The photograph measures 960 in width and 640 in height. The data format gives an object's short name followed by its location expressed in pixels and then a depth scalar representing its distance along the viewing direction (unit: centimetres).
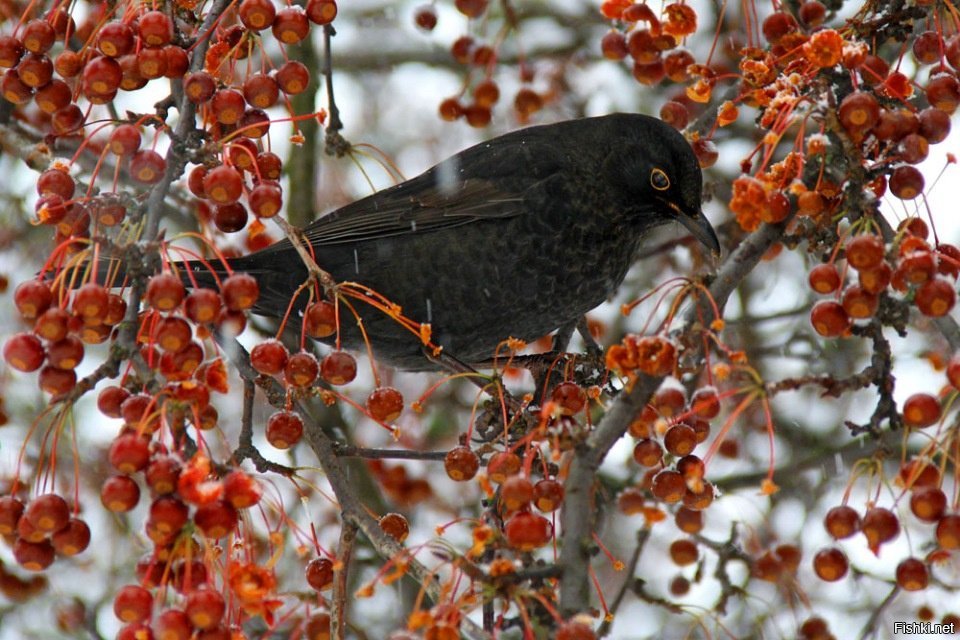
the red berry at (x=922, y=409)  444
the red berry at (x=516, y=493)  433
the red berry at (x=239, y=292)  450
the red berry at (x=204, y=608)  405
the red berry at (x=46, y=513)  435
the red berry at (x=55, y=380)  449
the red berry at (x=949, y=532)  425
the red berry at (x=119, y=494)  420
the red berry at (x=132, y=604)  428
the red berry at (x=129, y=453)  409
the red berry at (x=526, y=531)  429
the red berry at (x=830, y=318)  452
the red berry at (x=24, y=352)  441
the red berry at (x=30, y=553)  453
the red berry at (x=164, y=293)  431
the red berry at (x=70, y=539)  444
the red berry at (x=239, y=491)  410
